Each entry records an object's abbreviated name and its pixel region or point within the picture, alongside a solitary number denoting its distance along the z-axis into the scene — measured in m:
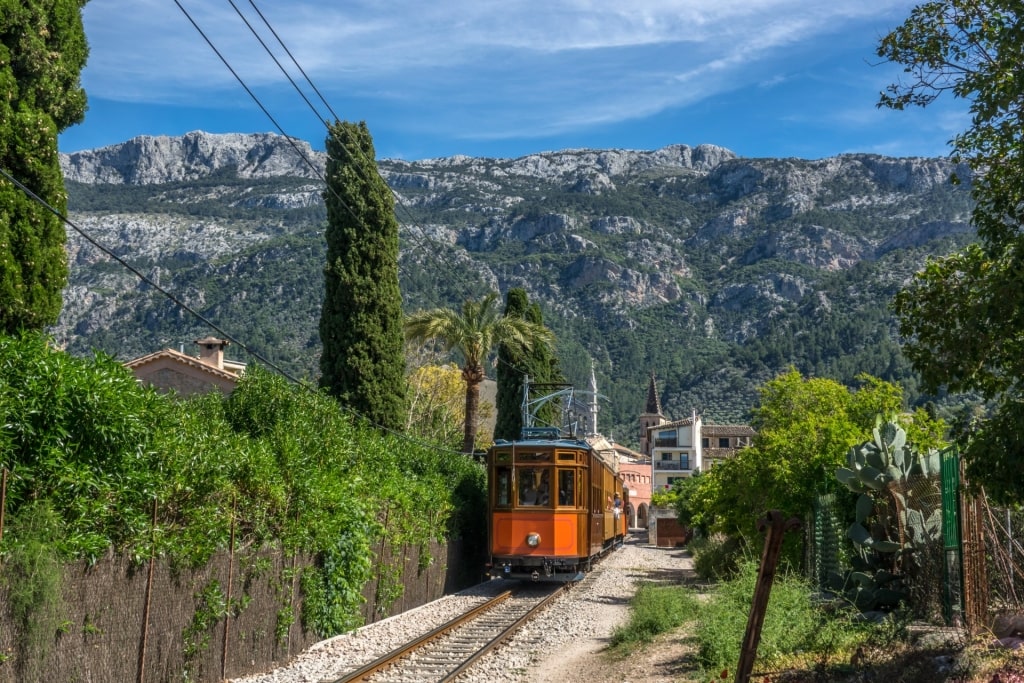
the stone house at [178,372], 42.34
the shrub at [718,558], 25.50
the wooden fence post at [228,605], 11.95
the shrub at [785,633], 11.37
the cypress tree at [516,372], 42.28
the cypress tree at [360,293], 24.20
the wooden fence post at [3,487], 8.02
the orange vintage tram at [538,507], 23.75
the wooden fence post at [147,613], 10.21
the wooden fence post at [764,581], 5.44
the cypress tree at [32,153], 12.61
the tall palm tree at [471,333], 33.50
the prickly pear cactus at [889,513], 13.71
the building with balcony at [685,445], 112.00
